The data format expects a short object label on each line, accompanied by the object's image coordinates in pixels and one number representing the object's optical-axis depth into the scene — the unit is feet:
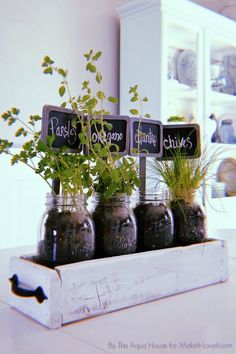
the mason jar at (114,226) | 2.31
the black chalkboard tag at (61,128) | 2.24
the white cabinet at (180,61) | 7.60
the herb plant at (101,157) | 2.27
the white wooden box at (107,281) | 1.98
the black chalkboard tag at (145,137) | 2.68
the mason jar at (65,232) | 2.16
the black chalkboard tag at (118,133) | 2.62
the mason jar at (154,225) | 2.51
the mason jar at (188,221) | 2.71
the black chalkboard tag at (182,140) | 2.90
